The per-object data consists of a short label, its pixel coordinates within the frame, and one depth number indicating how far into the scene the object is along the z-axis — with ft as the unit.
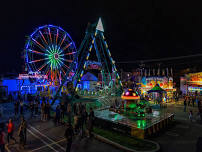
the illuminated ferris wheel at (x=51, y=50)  73.72
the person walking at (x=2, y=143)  22.20
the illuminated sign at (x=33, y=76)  77.51
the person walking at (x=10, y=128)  26.01
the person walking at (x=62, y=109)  42.75
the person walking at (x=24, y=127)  25.20
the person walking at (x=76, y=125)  30.68
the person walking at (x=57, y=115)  36.59
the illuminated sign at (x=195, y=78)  80.39
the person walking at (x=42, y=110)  41.23
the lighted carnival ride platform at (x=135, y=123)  30.83
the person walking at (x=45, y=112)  40.83
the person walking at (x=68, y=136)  22.77
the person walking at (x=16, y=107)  45.85
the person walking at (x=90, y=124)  29.81
